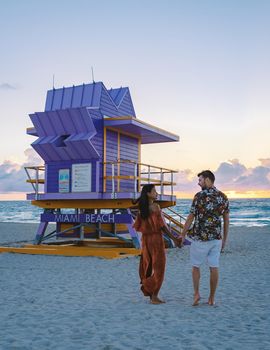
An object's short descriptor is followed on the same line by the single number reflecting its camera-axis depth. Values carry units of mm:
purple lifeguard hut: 15992
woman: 7926
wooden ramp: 15421
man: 7305
